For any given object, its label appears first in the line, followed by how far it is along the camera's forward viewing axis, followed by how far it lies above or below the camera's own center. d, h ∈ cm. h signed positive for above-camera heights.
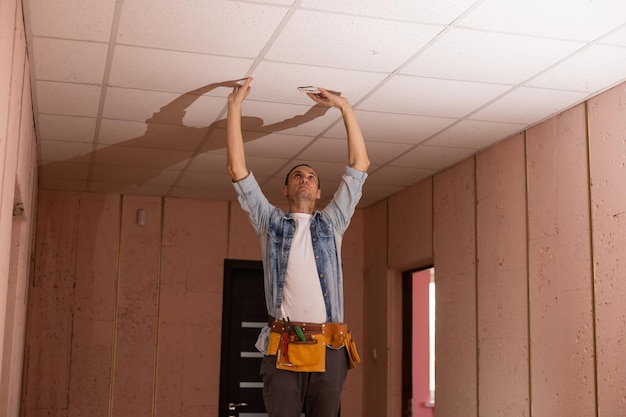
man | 319 +18
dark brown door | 745 -3
